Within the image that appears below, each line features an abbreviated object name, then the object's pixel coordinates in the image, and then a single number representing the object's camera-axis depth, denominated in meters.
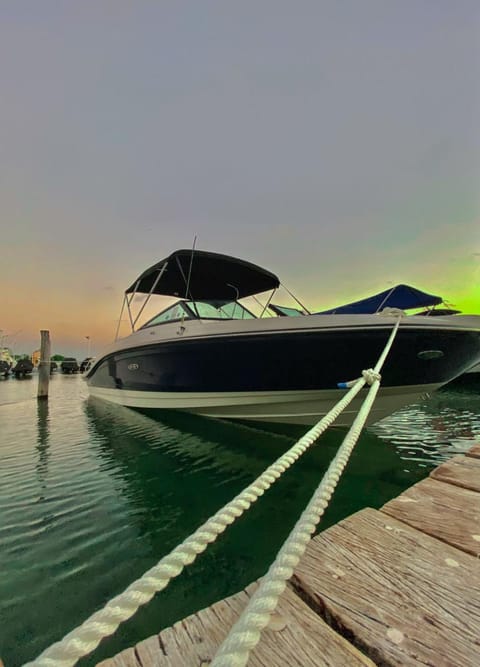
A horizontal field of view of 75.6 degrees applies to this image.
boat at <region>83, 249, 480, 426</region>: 4.15
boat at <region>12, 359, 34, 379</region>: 30.72
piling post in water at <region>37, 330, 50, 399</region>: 12.17
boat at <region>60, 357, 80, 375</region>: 38.28
